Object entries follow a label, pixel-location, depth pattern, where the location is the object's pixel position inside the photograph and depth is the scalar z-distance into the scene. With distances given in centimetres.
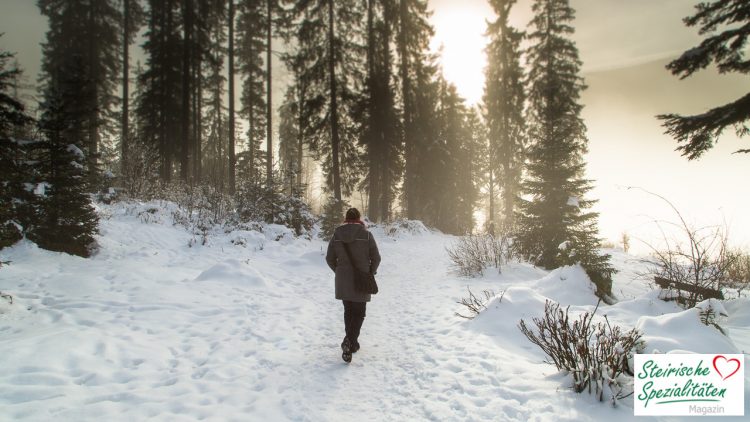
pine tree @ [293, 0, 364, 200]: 1828
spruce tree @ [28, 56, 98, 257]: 709
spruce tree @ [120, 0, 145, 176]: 1964
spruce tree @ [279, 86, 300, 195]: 1480
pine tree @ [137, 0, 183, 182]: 2047
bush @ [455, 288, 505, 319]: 593
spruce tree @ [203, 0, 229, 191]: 2011
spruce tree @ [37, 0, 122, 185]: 2167
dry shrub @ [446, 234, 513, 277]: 962
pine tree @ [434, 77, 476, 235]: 2527
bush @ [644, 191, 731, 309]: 546
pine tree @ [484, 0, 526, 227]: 2364
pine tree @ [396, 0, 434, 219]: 2208
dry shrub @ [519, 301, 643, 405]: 307
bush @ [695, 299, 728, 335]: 441
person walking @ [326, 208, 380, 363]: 491
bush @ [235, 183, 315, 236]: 1326
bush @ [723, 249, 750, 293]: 842
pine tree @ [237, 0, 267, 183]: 2244
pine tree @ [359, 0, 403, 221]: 2044
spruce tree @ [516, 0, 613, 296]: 868
